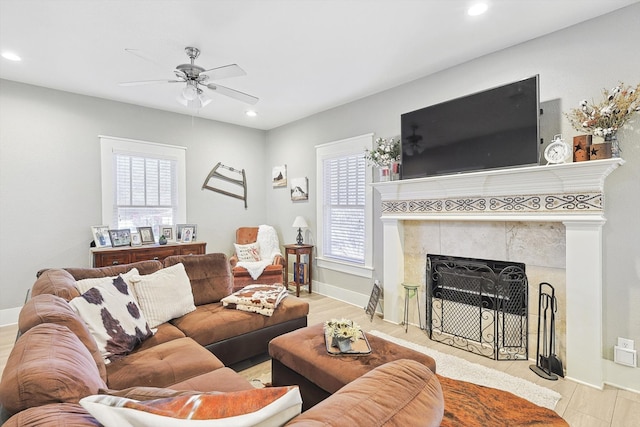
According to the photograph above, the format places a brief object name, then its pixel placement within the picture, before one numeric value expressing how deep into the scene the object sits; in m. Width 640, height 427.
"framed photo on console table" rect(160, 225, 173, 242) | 4.64
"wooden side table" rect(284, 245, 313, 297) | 4.81
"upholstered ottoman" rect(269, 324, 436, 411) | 1.77
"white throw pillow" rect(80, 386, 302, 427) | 0.72
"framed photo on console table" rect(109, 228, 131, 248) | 4.12
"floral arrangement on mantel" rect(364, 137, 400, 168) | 3.72
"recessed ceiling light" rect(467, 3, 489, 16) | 2.34
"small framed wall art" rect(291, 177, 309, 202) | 5.18
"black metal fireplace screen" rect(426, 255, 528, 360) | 2.84
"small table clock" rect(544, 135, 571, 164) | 2.46
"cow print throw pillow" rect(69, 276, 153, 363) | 1.89
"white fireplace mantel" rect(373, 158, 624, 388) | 2.34
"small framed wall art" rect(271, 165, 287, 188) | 5.59
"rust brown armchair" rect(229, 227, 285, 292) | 4.41
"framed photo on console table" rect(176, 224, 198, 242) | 4.75
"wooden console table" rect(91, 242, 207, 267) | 3.85
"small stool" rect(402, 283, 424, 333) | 3.50
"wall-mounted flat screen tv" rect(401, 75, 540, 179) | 2.64
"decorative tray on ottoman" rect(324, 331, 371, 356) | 1.94
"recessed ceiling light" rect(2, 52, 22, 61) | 3.04
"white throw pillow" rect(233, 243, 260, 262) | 5.01
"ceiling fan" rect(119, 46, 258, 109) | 2.74
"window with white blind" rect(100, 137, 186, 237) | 4.31
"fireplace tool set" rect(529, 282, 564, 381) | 2.50
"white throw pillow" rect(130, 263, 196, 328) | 2.41
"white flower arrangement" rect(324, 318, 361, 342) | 1.98
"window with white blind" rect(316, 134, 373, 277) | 4.26
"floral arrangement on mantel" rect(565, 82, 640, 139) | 2.24
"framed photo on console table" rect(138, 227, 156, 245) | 4.39
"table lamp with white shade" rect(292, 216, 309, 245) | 5.01
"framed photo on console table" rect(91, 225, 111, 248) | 4.04
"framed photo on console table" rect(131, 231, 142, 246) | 4.34
